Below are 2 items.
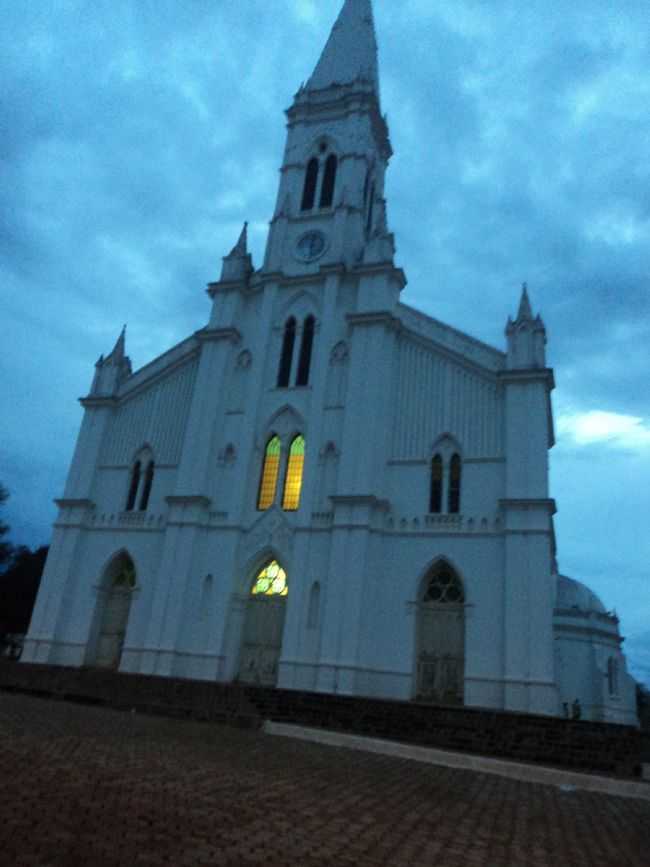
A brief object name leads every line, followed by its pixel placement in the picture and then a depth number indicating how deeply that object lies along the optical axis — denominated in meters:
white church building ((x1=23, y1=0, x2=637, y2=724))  23.19
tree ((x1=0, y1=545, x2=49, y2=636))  41.53
